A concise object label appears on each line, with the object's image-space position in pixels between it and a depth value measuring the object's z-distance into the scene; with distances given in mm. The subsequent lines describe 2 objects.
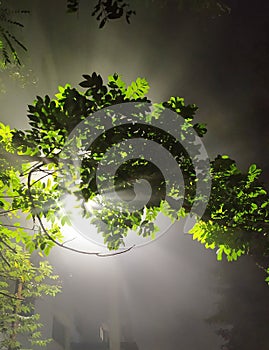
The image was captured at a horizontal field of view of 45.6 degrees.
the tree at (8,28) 3041
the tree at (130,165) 2199
